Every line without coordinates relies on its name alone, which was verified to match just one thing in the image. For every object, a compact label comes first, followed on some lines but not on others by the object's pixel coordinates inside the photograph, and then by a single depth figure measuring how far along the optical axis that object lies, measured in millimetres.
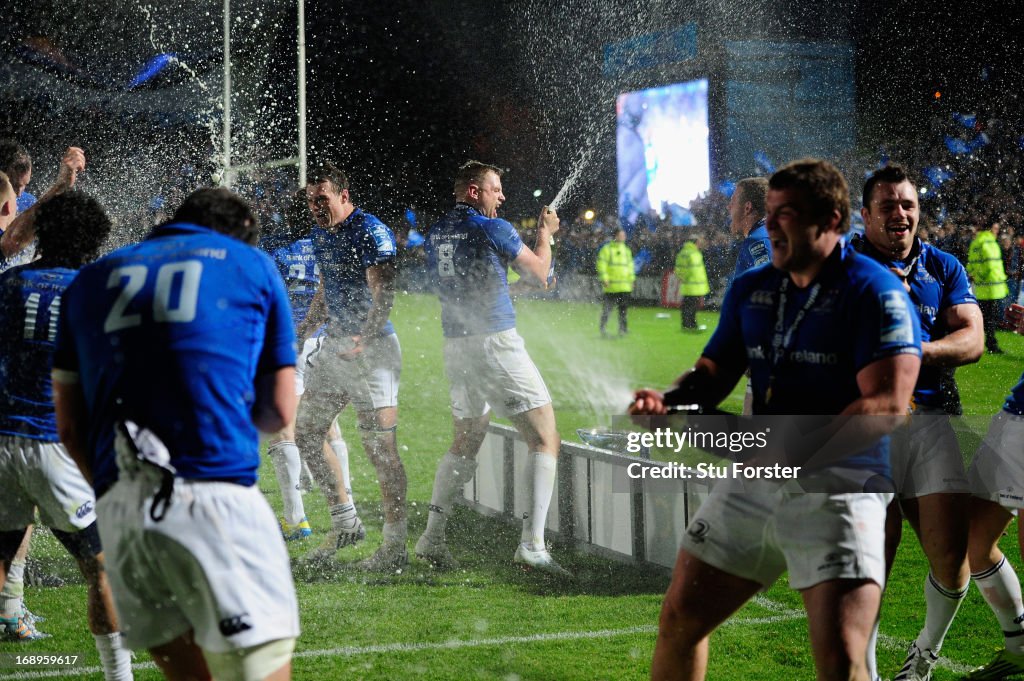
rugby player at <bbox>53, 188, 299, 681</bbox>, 4391
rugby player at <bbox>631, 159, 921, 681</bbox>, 5082
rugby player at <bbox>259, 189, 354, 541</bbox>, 12117
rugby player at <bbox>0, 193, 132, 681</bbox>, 7074
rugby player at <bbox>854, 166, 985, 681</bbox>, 7441
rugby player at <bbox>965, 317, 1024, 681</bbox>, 7738
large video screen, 52844
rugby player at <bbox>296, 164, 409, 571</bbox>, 11375
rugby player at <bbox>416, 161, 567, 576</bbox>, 11281
